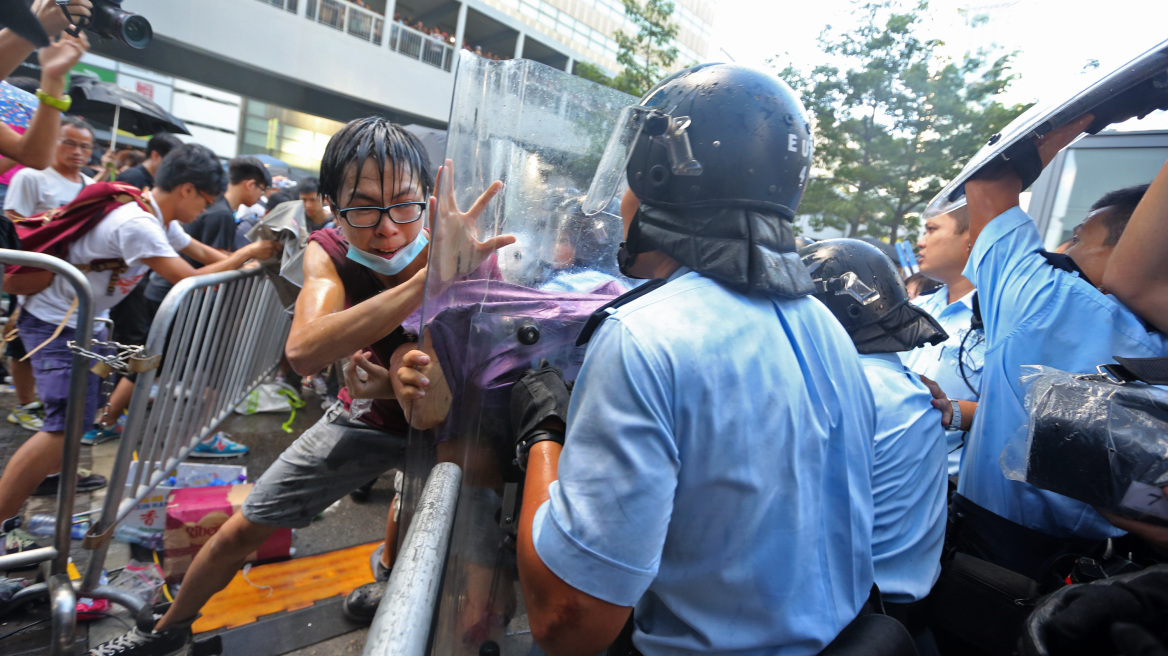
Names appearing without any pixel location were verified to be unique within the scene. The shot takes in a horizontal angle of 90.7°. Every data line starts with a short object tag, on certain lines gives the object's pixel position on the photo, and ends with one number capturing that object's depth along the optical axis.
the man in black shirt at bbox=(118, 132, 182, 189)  5.24
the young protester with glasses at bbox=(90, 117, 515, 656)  1.84
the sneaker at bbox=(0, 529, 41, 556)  2.69
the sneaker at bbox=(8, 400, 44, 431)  4.07
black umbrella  6.10
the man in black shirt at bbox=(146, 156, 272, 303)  4.95
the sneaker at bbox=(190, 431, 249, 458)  4.08
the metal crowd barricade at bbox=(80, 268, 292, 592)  2.39
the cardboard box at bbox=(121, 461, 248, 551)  3.01
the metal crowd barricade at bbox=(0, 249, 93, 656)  2.19
